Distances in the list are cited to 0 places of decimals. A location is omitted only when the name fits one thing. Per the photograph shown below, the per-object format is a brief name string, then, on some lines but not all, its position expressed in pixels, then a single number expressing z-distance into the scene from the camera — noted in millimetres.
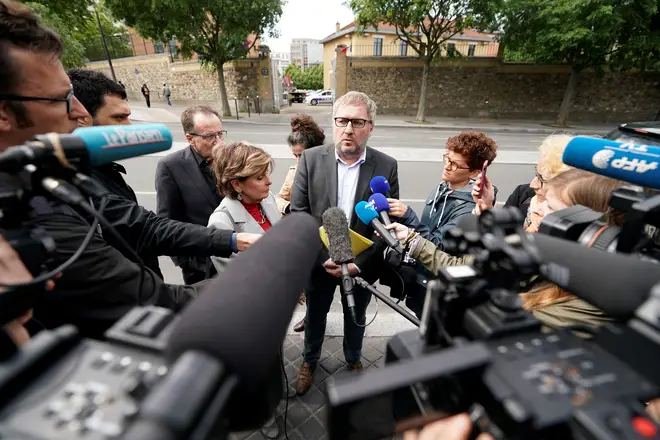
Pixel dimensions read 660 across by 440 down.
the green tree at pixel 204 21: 15641
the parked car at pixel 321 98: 30400
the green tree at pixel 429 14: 14983
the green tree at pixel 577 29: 13602
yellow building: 29438
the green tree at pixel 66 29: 10992
